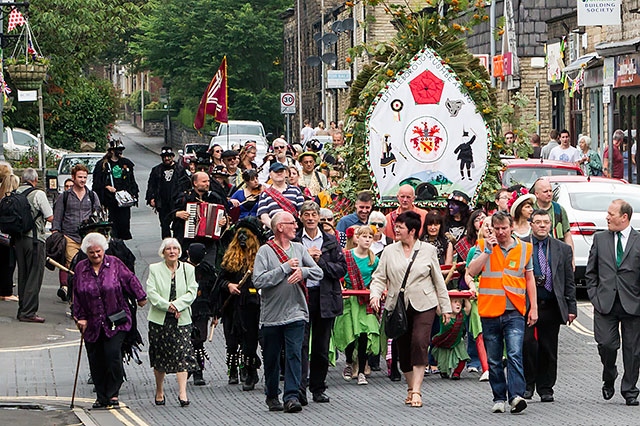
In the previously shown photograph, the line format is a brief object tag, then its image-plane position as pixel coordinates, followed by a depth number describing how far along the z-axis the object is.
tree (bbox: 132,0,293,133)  76.69
